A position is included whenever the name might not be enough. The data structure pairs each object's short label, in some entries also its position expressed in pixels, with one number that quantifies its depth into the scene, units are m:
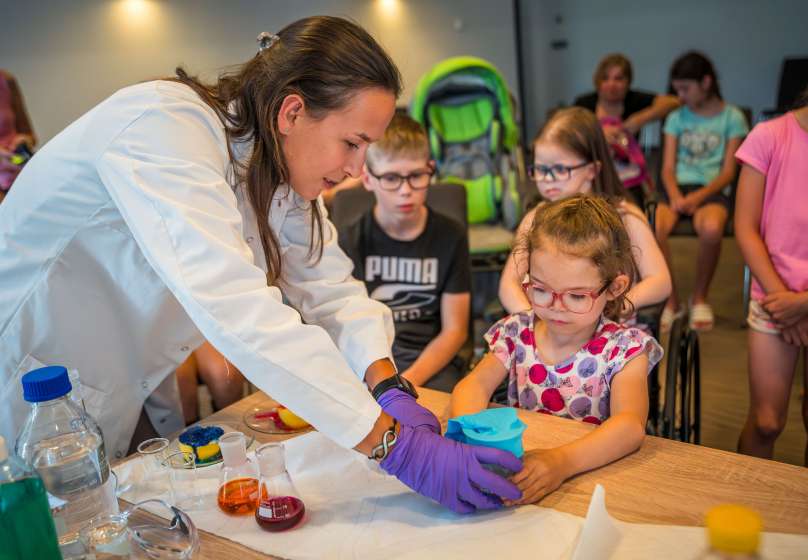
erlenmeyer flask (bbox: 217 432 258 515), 1.06
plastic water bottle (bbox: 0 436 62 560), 0.77
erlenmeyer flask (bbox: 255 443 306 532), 1.01
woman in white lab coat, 0.99
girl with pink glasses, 1.35
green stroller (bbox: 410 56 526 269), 3.60
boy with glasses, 2.13
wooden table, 0.98
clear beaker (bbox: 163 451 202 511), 1.10
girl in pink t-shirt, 1.84
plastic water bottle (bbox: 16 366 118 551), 0.99
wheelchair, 1.69
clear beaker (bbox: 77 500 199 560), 0.93
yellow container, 0.54
